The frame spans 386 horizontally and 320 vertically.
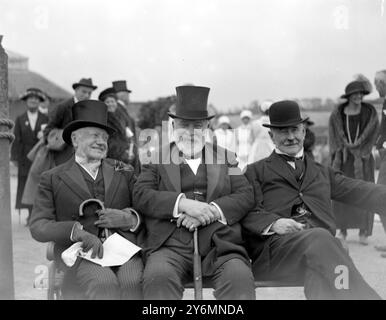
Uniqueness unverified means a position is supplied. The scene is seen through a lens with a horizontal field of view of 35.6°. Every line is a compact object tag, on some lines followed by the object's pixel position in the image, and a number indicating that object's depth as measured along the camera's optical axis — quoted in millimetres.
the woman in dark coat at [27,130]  9125
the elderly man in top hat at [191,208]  3430
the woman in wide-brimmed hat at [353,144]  7070
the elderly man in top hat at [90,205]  3514
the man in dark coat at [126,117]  7211
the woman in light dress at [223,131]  9822
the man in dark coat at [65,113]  6625
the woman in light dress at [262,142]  7715
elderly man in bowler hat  3531
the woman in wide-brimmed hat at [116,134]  6637
